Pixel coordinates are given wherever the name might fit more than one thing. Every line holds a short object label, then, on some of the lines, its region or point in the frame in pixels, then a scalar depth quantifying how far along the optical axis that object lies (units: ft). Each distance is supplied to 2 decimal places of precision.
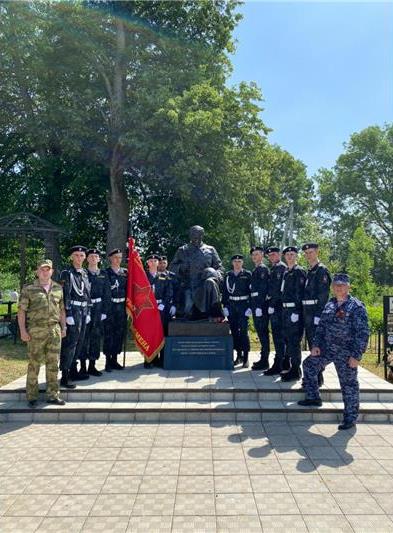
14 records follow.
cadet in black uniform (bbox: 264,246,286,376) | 24.43
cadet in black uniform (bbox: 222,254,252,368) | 26.78
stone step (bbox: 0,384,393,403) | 21.22
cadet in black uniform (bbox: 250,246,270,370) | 25.44
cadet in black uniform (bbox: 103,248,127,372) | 25.55
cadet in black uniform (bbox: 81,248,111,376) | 23.62
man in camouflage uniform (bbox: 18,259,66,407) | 19.74
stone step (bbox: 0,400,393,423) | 19.72
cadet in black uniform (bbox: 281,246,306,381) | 22.66
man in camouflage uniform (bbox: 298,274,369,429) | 18.08
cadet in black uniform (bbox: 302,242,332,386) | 21.70
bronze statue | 26.05
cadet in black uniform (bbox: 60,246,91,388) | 21.58
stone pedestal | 25.49
